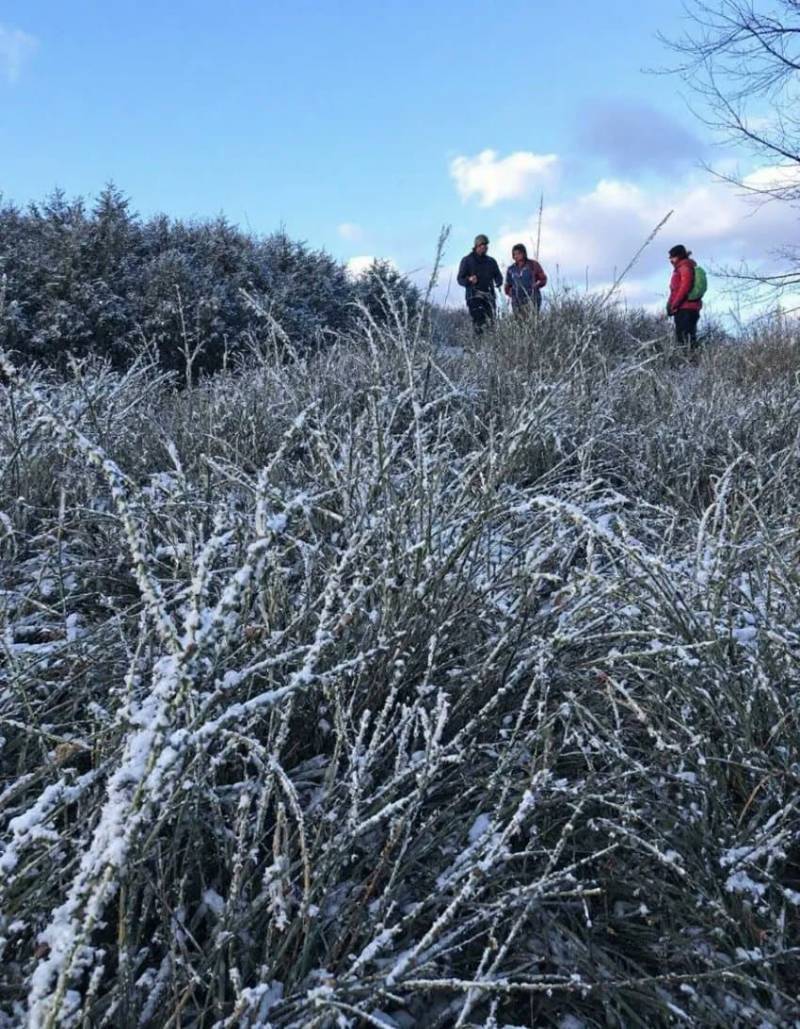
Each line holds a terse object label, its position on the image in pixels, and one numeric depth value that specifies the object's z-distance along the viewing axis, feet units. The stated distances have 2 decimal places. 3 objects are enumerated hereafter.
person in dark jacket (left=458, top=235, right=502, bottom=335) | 31.35
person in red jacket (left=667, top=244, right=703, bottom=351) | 31.04
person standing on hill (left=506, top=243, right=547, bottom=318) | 24.79
